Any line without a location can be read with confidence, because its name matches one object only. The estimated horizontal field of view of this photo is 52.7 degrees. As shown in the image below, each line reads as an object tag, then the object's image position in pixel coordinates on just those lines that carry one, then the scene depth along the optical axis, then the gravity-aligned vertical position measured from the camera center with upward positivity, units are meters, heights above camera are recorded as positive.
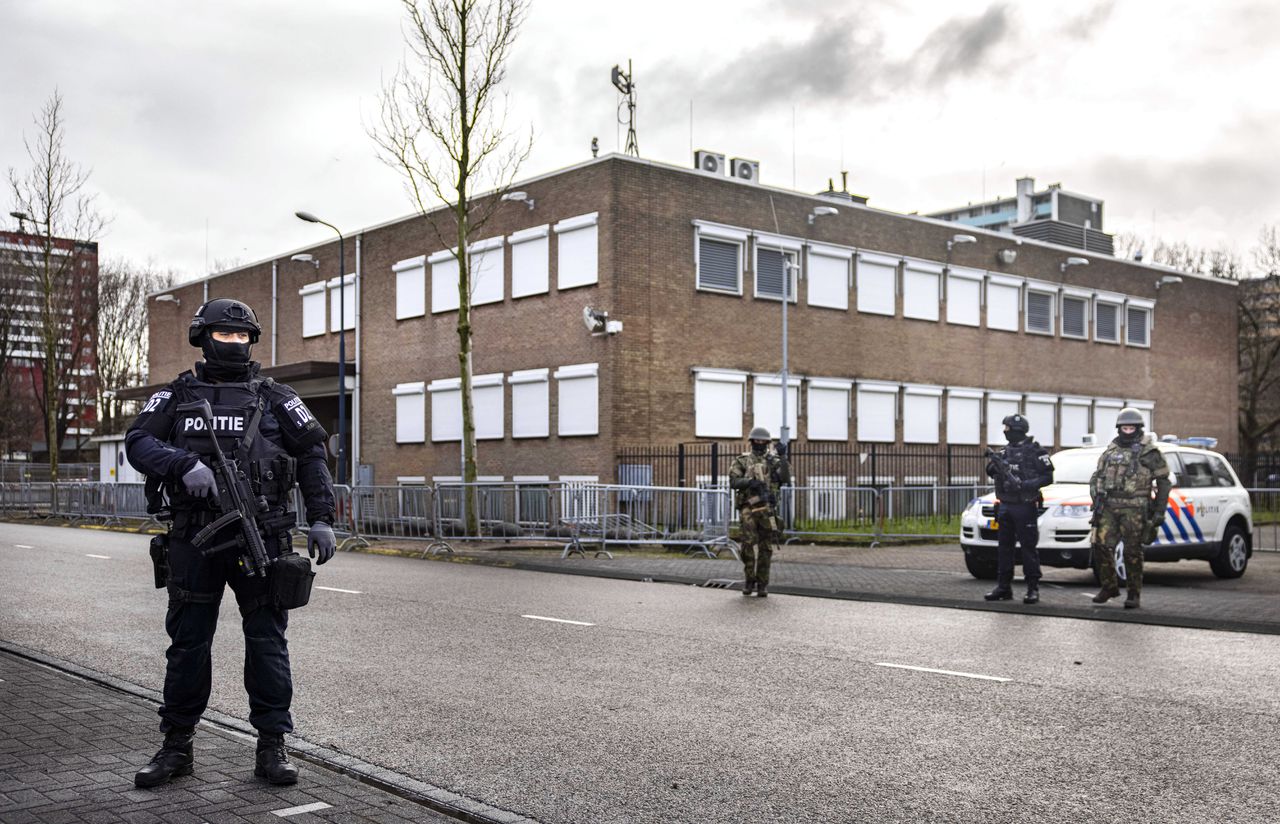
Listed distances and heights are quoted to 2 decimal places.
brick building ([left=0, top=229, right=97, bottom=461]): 41.44 +5.19
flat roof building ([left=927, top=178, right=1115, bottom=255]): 44.31 +8.15
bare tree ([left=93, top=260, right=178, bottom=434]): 63.84 +6.21
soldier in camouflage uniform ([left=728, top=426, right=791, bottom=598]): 14.27 -0.48
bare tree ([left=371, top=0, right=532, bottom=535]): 26.59 +7.43
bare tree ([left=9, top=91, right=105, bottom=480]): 39.81 +6.41
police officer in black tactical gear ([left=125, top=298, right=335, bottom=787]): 5.41 -0.27
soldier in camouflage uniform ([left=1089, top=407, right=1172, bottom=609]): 12.66 -0.43
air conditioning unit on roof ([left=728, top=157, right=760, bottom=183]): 36.16 +8.07
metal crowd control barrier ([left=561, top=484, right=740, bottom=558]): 20.77 -1.01
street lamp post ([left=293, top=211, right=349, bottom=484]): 34.02 +2.08
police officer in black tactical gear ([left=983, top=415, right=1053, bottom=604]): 13.41 -0.45
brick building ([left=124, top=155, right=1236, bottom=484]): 30.69 +3.53
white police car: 15.15 -0.79
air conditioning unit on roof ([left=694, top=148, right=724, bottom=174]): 34.66 +7.91
